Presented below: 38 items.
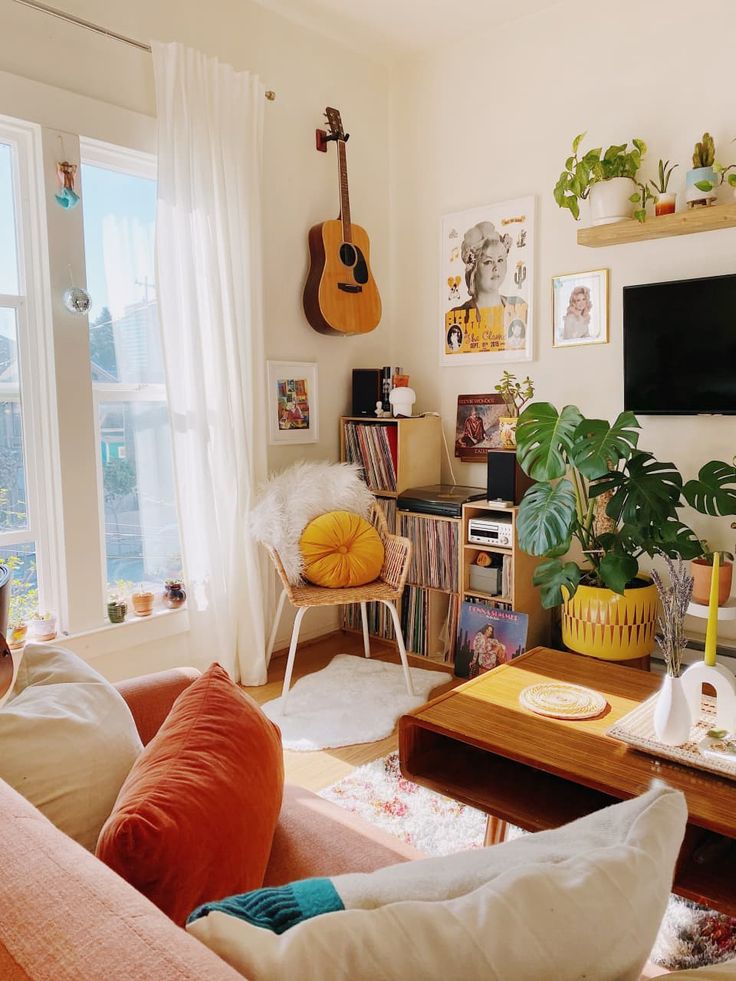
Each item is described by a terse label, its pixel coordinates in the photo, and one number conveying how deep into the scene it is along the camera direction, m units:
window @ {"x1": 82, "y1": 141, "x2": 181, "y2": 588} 2.92
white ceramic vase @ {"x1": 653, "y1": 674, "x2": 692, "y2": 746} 1.59
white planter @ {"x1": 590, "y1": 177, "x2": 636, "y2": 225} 3.06
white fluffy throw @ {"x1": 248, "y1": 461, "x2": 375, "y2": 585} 3.07
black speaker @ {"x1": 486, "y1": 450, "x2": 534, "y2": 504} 3.33
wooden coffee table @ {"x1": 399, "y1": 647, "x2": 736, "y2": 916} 1.42
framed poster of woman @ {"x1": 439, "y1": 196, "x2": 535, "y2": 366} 3.57
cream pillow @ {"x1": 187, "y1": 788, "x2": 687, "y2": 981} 0.58
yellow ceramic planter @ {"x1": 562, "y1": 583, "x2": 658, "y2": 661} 3.00
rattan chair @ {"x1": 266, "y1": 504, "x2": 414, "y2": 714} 2.96
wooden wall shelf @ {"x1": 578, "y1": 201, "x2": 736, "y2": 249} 2.82
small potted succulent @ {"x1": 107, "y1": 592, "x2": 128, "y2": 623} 2.97
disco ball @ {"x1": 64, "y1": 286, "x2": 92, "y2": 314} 2.72
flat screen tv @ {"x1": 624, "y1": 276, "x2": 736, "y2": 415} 2.95
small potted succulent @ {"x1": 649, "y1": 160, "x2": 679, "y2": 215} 2.97
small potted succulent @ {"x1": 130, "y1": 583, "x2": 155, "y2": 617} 3.04
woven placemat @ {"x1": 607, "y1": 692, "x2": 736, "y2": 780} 1.52
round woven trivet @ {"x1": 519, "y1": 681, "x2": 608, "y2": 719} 1.82
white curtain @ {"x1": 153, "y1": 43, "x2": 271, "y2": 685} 2.96
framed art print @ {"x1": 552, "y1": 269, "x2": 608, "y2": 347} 3.33
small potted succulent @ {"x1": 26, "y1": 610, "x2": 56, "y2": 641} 2.73
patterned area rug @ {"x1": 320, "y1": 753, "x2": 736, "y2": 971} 1.65
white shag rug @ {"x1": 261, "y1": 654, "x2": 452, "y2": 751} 2.74
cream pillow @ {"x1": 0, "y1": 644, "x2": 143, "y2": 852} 1.04
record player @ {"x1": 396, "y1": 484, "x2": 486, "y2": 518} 3.43
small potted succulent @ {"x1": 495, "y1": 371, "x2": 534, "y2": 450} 3.56
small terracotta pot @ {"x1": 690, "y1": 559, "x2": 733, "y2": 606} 2.83
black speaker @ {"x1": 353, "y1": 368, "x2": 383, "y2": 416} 3.82
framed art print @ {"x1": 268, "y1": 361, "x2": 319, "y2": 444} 3.52
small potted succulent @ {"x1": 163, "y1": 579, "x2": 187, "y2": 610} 3.15
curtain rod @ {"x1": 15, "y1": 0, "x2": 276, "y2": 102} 2.56
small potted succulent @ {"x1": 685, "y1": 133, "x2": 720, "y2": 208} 2.83
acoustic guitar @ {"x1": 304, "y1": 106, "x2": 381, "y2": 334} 3.57
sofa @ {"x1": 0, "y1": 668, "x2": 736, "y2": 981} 0.56
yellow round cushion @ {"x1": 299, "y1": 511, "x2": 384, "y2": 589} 3.12
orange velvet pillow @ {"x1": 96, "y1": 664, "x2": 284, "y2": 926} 0.86
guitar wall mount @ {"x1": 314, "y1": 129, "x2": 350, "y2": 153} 3.62
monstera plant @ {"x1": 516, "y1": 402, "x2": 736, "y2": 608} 2.85
